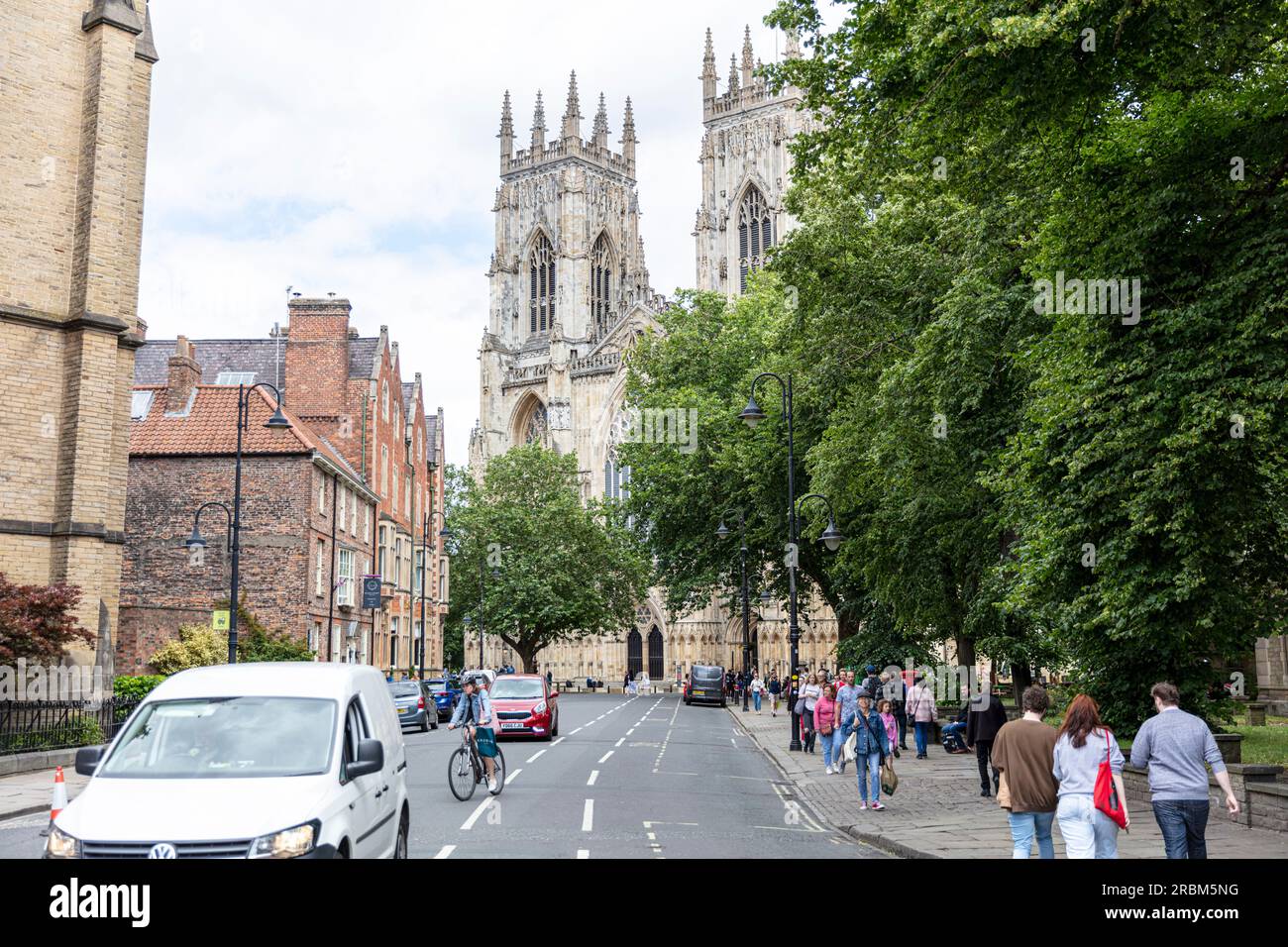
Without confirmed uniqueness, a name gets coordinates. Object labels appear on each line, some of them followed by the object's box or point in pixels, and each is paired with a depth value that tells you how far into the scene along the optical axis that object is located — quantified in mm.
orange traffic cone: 11305
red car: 29578
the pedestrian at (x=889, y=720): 17944
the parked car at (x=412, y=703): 33406
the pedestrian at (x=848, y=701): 19922
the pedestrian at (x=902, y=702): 28766
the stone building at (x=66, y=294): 25922
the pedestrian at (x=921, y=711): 27075
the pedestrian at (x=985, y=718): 16578
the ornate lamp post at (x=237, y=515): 25969
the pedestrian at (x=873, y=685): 21172
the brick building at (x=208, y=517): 36281
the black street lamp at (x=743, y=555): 44812
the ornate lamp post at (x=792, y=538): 25511
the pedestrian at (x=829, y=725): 23325
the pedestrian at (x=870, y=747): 16641
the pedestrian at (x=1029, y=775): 9508
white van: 6934
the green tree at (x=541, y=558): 77250
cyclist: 17141
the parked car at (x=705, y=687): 58531
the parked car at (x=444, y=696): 39406
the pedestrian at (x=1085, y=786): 8859
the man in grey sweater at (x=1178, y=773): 9039
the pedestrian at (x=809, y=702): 27423
